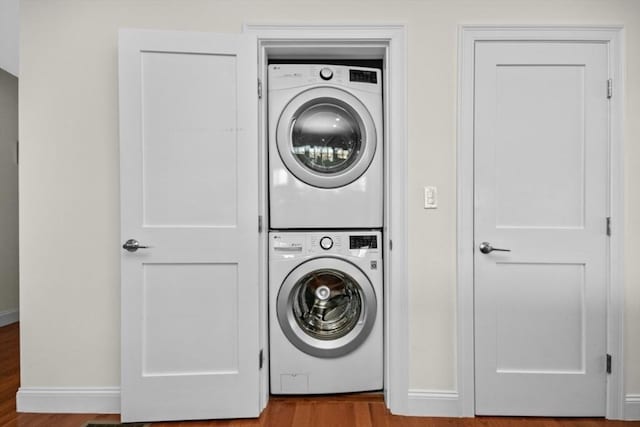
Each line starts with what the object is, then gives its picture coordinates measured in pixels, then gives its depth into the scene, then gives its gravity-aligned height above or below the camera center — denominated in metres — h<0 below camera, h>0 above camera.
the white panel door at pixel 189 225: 1.87 -0.07
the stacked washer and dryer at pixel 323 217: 2.15 -0.04
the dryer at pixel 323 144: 2.14 +0.38
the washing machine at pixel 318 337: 2.15 -0.64
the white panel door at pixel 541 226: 1.94 -0.08
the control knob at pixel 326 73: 2.14 +0.77
